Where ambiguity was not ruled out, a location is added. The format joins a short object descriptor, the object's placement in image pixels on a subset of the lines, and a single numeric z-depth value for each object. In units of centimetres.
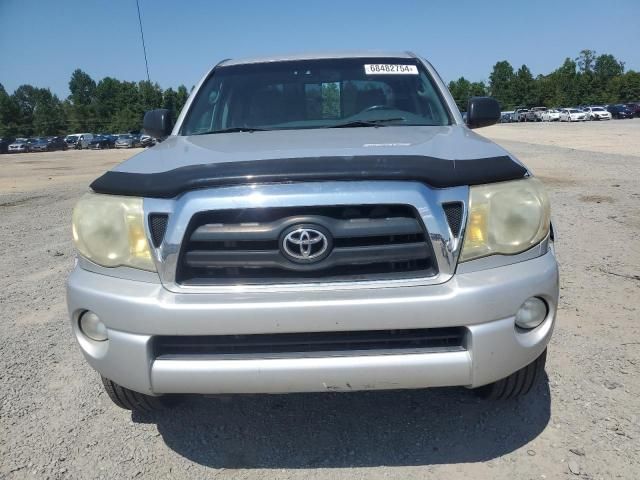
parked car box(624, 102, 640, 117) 5662
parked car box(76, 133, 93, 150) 5691
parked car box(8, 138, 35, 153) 5403
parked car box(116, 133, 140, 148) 5328
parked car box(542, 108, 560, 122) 5932
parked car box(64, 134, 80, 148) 5939
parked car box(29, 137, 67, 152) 5509
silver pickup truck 196
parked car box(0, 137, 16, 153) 5444
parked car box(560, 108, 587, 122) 5381
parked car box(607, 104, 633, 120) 5619
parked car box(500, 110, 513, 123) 7056
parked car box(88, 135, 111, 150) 5597
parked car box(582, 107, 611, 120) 5345
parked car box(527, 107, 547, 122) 6462
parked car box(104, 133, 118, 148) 5687
